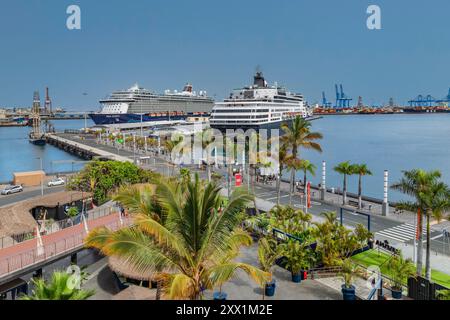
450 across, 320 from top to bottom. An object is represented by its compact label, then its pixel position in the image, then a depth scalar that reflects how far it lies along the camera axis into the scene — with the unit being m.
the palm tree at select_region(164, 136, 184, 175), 49.59
